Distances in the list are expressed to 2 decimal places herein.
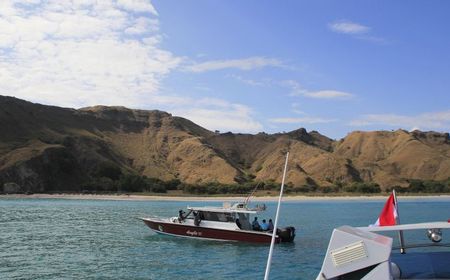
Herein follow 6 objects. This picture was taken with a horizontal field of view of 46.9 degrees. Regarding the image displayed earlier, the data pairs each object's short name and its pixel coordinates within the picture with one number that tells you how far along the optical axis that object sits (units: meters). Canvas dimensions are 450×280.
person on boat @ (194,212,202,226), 40.41
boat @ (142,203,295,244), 37.75
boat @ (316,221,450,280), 6.94
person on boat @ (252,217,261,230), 39.49
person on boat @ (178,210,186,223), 42.06
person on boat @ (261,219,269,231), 39.38
